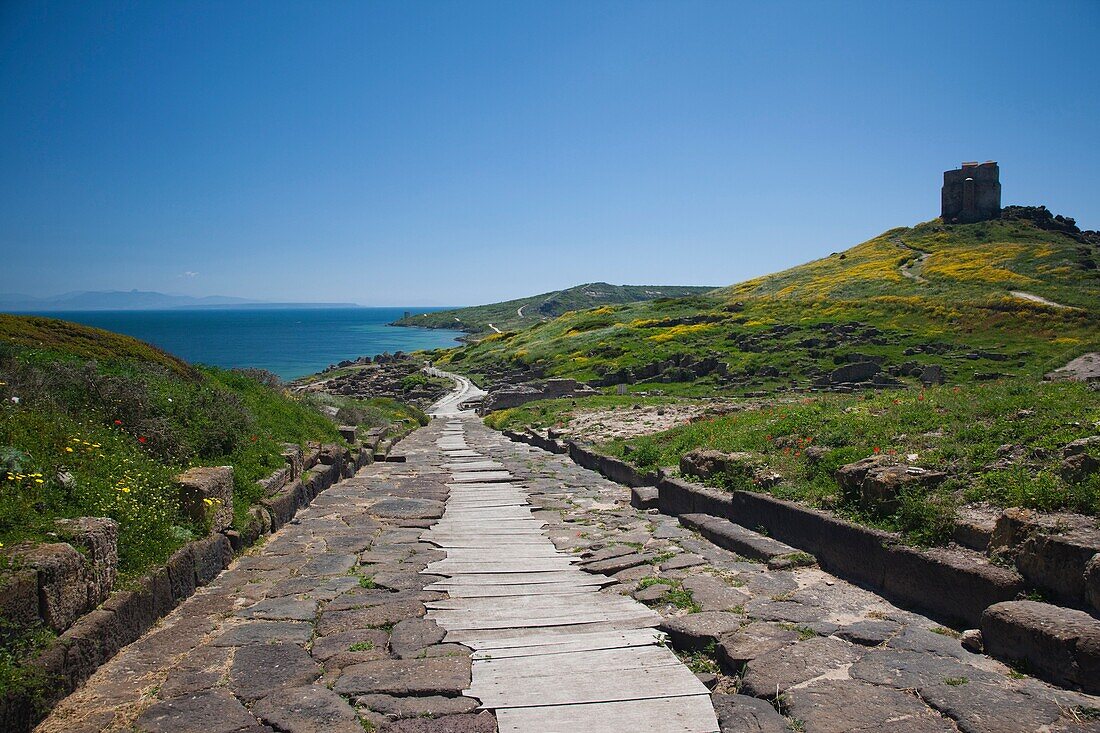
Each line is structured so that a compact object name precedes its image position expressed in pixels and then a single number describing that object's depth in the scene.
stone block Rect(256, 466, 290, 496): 8.54
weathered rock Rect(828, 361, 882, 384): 35.62
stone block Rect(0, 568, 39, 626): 3.82
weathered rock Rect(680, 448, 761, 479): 8.95
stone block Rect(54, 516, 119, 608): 4.65
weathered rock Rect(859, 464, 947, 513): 6.12
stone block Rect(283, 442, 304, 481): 9.90
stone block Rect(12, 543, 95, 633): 4.13
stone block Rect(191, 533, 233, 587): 6.09
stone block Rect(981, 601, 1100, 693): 3.73
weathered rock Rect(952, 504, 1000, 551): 5.23
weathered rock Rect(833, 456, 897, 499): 6.64
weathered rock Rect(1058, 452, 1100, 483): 5.19
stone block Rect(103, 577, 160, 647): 4.73
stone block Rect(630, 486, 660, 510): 9.98
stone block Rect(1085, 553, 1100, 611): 4.10
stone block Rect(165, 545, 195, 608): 5.61
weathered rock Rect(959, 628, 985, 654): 4.38
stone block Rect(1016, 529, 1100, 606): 4.30
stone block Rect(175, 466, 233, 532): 6.57
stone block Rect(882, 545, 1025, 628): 4.71
